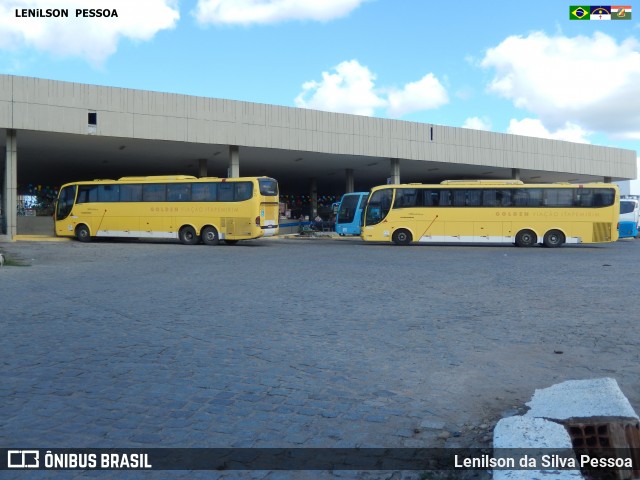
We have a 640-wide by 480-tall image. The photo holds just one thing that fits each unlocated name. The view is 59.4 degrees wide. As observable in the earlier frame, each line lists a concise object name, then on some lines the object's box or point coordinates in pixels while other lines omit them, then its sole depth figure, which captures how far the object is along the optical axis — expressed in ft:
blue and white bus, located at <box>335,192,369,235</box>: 100.32
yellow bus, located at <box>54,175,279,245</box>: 80.94
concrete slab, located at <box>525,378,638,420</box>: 11.33
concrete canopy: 84.79
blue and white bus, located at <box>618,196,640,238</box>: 104.58
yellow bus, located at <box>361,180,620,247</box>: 78.48
